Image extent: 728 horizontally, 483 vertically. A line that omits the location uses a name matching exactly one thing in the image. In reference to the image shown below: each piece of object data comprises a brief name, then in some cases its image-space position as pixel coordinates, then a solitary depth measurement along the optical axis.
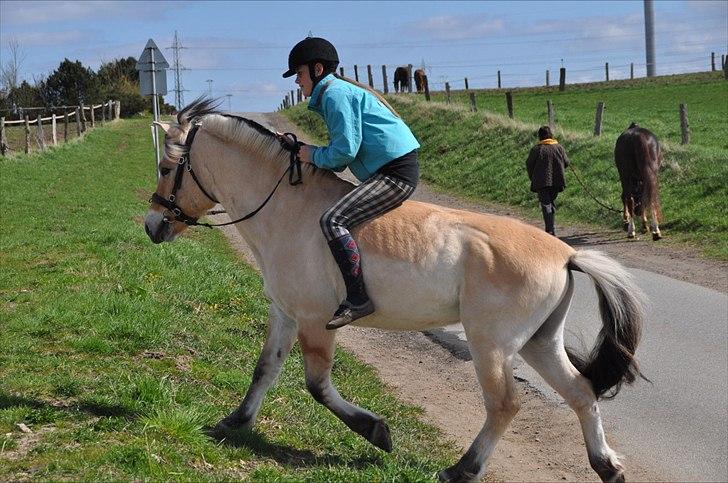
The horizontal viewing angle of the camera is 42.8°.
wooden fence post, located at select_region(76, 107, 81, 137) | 41.66
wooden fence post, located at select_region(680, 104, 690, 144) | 23.80
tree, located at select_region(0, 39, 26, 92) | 62.72
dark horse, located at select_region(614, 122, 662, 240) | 16.50
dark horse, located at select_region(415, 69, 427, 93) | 55.38
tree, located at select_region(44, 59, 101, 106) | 64.69
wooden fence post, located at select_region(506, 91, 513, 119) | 32.83
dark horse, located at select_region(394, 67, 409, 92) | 55.34
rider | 5.57
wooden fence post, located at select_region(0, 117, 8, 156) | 30.93
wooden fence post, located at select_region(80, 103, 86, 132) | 43.63
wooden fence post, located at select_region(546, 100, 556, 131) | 28.51
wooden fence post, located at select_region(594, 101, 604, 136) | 25.77
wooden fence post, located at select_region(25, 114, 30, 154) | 32.09
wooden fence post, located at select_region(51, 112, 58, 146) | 35.84
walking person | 17.23
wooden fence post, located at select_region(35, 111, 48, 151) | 33.34
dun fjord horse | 5.36
